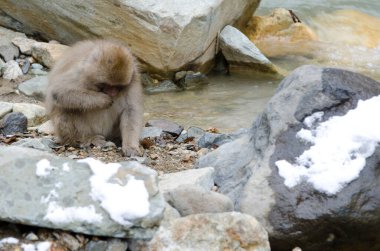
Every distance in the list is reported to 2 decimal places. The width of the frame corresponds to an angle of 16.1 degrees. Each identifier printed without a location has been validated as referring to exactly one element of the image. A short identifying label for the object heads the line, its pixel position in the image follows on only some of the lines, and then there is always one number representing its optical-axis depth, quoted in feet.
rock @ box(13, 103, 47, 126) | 40.69
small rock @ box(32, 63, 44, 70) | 50.80
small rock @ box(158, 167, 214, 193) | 24.01
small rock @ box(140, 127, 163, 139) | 37.77
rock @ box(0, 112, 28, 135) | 36.89
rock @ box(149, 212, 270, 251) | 20.96
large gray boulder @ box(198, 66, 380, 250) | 22.79
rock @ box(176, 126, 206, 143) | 38.18
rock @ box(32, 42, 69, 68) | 50.75
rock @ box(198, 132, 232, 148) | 35.69
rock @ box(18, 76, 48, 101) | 46.64
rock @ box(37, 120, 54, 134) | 38.30
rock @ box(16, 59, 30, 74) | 50.04
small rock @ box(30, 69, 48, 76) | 49.95
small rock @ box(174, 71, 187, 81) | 53.96
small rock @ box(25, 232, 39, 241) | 19.87
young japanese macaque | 31.82
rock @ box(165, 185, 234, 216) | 22.79
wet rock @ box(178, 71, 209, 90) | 54.05
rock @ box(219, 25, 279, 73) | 56.46
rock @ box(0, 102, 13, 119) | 38.73
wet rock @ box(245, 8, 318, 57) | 66.19
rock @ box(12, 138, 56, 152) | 31.87
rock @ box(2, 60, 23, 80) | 48.95
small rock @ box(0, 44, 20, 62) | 50.51
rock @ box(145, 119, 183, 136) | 39.30
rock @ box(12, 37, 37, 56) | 51.55
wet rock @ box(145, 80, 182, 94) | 52.87
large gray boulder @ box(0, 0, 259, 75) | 50.94
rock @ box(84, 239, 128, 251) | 20.06
